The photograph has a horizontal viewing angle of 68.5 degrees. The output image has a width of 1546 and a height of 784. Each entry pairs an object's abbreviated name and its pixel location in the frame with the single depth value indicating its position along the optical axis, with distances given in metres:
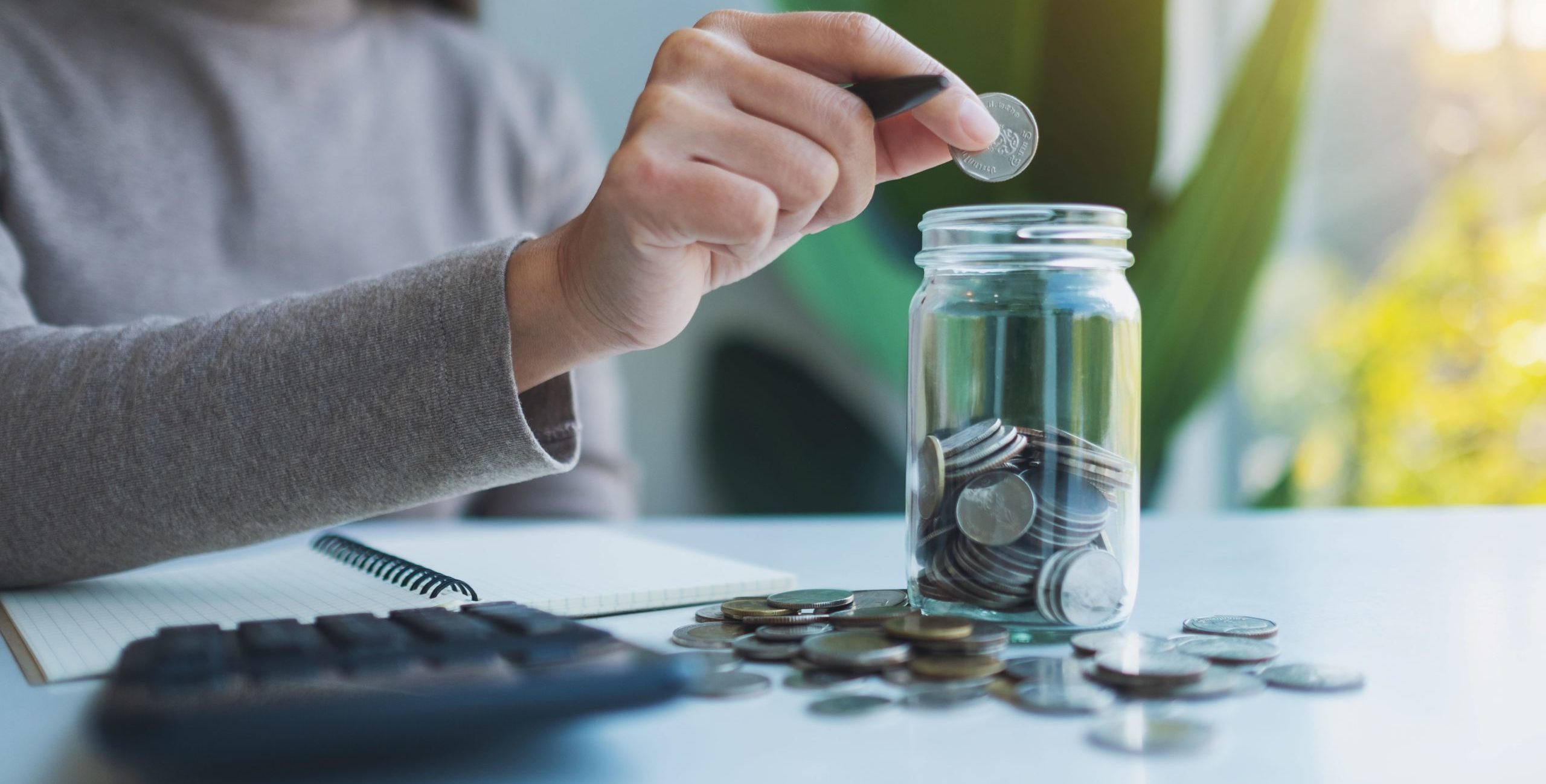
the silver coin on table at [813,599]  0.60
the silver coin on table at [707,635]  0.56
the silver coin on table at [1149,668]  0.46
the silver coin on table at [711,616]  0.61
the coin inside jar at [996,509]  0.54
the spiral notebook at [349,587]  0.62
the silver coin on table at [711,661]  0.50
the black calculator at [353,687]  0.33
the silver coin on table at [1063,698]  0.44
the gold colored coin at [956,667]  0.47
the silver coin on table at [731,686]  0.48
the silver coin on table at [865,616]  0.56
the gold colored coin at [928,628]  0.49
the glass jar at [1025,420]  0.54
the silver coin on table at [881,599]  0.63
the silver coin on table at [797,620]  0.57
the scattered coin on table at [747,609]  0.58
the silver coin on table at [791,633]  0.55
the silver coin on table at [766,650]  0.52
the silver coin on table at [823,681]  0.49
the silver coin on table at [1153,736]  0.40
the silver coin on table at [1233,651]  0.51
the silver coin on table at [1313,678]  0.48
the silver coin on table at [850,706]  0.44
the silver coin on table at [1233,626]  0.56
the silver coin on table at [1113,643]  0.51
